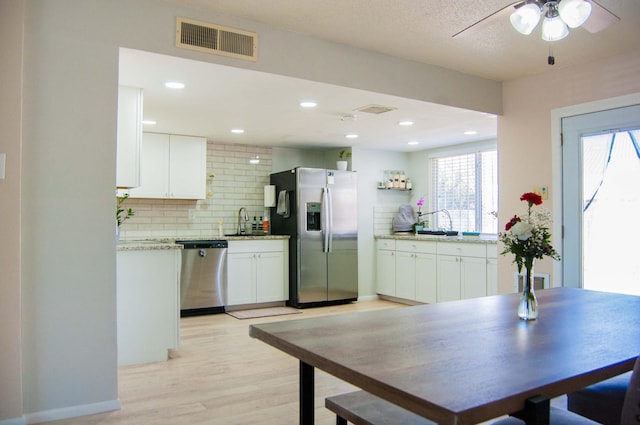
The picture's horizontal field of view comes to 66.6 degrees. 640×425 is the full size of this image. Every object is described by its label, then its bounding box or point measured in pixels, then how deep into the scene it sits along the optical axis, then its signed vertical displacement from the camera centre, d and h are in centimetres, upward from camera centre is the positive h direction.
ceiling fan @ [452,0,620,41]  210 +94
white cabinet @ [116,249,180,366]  365 -67
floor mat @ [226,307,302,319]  556 -112
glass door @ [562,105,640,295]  375 +15
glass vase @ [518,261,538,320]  194 -34
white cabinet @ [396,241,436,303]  595 -67
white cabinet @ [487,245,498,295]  518 -56
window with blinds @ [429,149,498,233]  618 +37
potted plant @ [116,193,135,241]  573 +4
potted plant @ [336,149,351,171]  656 +81
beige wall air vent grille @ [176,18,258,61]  309 +116
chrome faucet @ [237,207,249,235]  657 -4
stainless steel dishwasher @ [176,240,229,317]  553 -68
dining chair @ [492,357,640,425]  117 -45
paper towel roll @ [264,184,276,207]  657 +30
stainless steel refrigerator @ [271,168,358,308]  612 -18
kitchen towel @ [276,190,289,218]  629 +18
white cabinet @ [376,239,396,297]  655 -68
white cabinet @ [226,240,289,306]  588 -67
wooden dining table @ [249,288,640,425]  112 -40
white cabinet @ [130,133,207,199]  565 +60
